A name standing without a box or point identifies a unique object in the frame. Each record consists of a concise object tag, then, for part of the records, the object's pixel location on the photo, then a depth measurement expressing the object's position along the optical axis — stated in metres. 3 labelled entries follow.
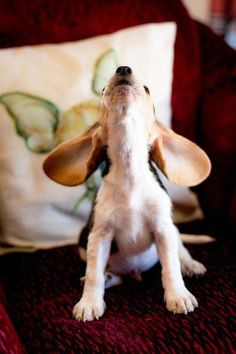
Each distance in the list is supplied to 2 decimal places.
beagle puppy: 0.90
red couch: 0.84
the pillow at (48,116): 1.20
